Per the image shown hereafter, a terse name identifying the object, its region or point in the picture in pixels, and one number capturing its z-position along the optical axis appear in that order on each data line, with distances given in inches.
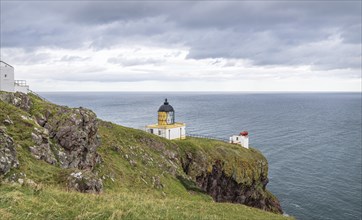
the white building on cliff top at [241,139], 2738.7
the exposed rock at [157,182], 1525.2
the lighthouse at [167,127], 2485.2
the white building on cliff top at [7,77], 1605.6
